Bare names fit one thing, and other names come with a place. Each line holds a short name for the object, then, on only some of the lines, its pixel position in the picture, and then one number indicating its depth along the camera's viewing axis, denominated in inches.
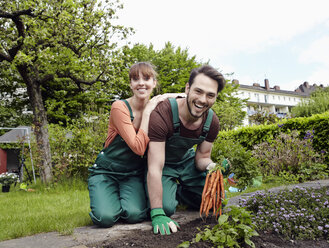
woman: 101.0
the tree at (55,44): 275.7
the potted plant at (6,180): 319.3
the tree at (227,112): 641.0
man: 95.9
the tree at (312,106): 575.2
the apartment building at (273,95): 2004.2
